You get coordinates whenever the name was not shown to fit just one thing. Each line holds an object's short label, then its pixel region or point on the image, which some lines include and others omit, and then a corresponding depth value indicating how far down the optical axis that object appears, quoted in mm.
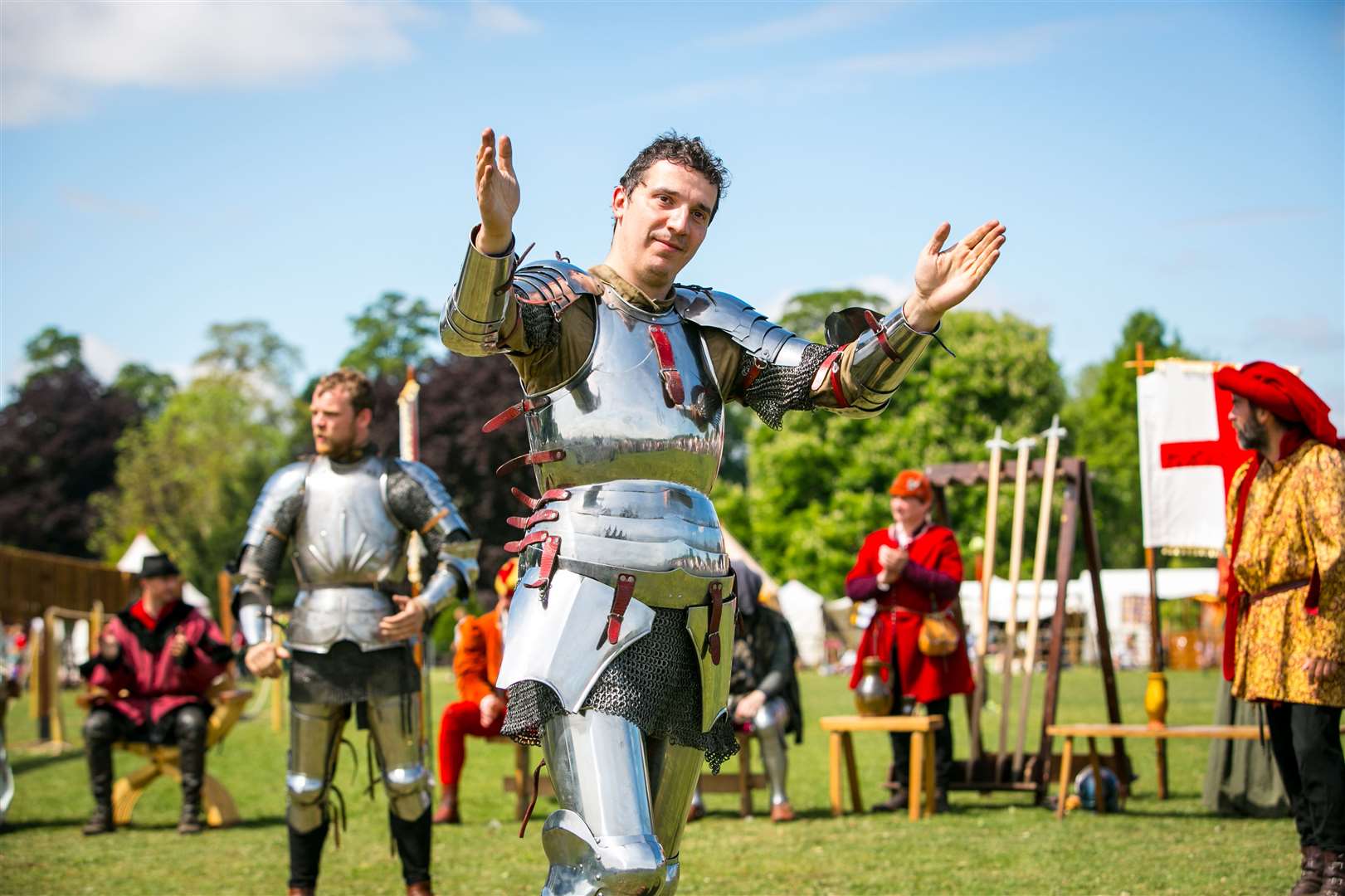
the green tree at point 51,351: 65750
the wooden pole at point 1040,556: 9242
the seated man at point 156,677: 9383
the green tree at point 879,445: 38281
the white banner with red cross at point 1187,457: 8047
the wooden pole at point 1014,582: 9320
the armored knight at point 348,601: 5910
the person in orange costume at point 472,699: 9273
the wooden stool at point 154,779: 9531
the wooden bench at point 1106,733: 7504
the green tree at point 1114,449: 43688
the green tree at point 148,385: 69625
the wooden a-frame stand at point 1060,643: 8961
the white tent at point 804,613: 34312
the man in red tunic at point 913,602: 8766
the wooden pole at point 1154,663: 8117
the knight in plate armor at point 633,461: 3150
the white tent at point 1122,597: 32594
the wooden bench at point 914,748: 8383
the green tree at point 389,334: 58188
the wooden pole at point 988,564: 9281
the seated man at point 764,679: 9008
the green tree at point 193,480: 41750
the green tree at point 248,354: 62656
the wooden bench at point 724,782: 9250
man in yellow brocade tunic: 5293
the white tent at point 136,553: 20469
